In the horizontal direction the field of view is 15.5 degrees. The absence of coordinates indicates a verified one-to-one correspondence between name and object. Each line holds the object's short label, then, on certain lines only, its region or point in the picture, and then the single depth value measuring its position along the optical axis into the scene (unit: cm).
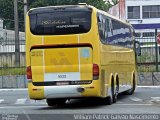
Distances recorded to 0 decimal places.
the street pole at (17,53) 3563
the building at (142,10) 9806
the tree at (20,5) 8800
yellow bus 1955
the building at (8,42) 3672
